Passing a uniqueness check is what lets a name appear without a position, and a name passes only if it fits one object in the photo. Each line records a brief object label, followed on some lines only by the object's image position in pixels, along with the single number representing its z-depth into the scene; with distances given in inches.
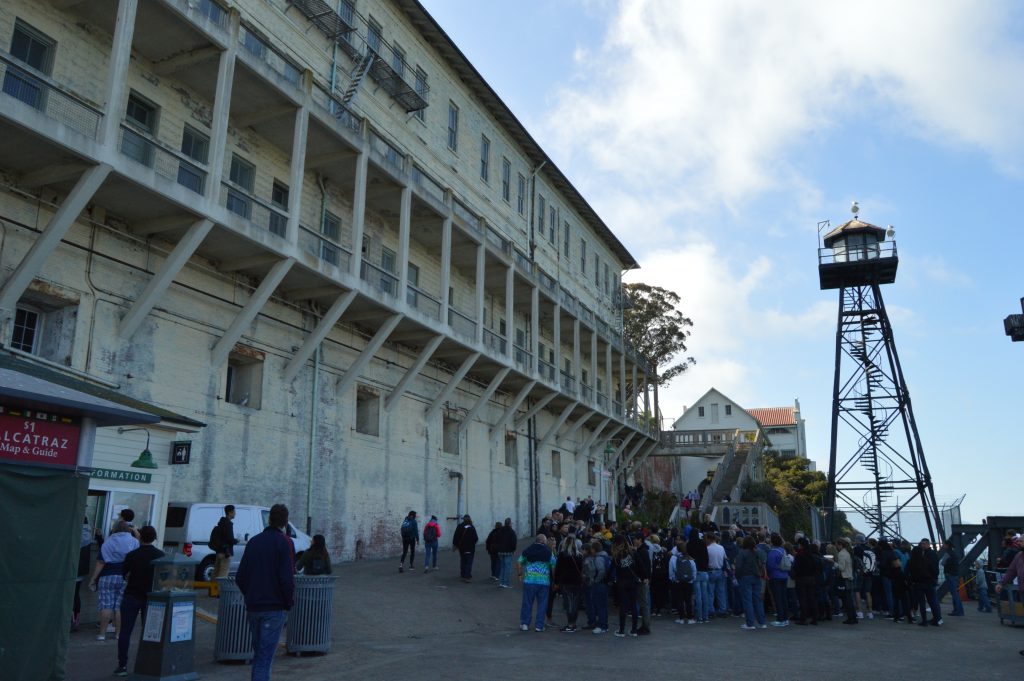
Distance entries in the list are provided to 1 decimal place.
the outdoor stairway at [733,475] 1588.0
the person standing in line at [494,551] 734.5
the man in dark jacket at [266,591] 285.0
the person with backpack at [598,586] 540.7
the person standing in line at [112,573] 405.7
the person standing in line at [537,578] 534.9
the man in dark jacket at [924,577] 588.4
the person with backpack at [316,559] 464.1
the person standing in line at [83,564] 437.7
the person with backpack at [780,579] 586.9
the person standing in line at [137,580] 346.0
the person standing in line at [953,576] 705.6
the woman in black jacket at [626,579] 527.2
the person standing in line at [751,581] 562.6
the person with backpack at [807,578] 585.0
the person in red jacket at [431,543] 774.9
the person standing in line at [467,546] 737.0
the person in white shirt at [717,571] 611.3
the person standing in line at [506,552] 724.7
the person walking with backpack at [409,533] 773.3
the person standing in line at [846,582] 597.3
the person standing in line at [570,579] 548.8
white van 582.9
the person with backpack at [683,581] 587.5
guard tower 1365.7
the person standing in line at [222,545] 541.0
